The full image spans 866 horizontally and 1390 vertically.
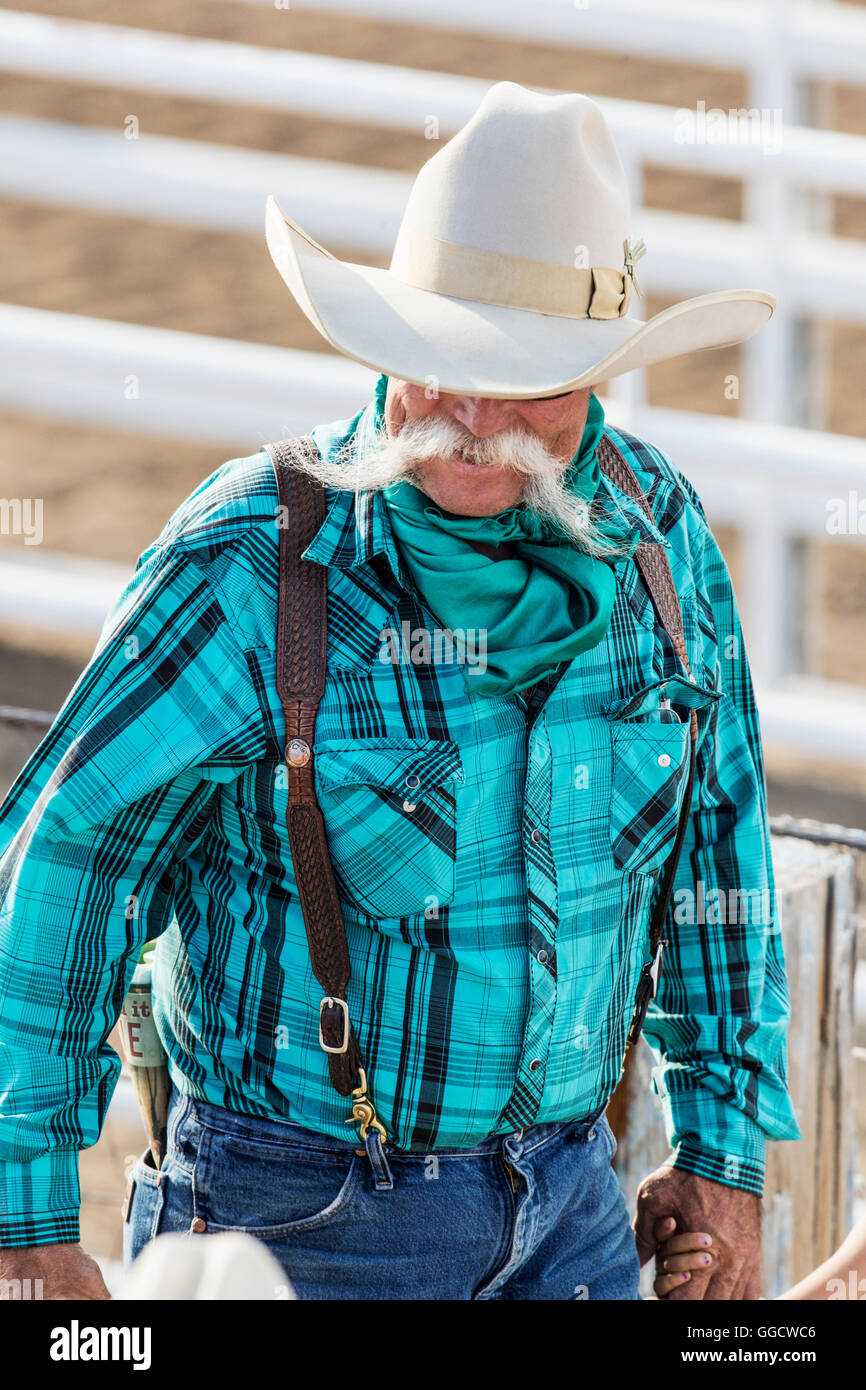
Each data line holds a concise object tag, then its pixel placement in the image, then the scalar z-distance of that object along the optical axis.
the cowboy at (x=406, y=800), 3.10
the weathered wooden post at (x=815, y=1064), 4.71
